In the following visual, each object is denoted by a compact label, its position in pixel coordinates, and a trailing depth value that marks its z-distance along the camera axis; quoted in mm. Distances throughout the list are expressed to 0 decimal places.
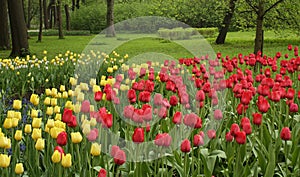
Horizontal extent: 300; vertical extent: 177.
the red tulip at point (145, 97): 3266
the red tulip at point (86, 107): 3057
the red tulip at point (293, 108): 3430
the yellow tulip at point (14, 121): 3004
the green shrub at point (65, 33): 37156
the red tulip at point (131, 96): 3340
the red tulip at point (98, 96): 3415
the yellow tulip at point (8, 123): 2918
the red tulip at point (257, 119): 2971
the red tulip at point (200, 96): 3492
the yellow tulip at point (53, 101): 3609
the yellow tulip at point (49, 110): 3310
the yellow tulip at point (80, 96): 3658
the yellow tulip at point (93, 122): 2996
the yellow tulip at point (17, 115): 3133
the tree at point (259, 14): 10288
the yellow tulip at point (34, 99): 3537
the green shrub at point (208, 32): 28184
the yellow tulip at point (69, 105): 3412
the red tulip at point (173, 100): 3333
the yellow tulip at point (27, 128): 2967
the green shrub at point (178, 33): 23766
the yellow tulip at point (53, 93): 3873
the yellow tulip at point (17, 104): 3385
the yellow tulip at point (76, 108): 3371
